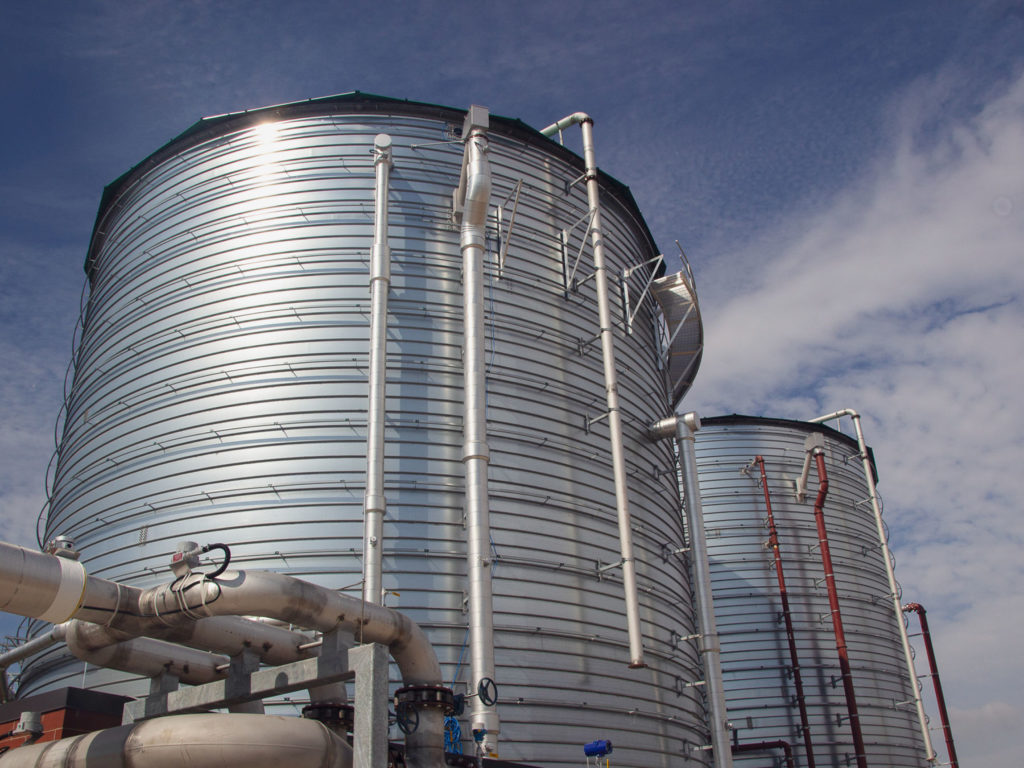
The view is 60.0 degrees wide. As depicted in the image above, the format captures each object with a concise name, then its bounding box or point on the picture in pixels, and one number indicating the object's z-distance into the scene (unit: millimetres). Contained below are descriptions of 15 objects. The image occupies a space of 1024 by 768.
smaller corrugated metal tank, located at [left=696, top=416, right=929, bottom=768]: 29031
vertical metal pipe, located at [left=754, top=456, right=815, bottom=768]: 28078
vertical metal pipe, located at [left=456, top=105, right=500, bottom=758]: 14625
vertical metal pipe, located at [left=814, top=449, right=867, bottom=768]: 26766
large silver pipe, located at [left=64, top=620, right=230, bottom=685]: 10703
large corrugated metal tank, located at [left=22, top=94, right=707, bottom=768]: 15961
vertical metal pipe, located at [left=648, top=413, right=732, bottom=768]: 18438
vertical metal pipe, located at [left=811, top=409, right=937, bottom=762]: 30478
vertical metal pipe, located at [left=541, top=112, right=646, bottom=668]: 16719
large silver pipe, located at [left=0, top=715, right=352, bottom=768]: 8867
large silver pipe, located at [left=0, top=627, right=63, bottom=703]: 13051
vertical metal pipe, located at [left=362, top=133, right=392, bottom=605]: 15133
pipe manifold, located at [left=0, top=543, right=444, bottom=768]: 8336
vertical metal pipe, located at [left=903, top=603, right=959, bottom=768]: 32812
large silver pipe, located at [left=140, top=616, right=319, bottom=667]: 10539
